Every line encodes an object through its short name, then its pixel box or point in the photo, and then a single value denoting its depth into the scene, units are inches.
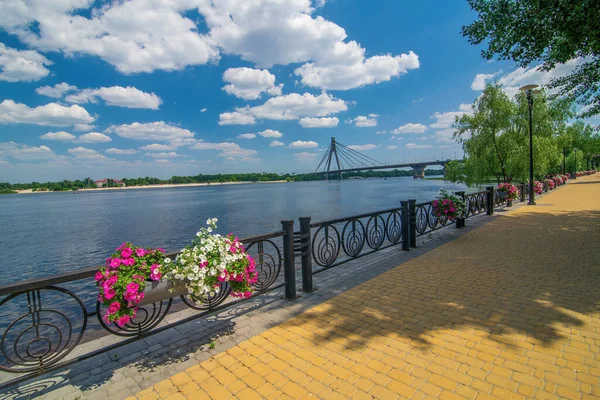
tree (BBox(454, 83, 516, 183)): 671.1
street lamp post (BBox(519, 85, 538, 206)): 544.7
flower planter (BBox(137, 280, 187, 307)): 115.4
